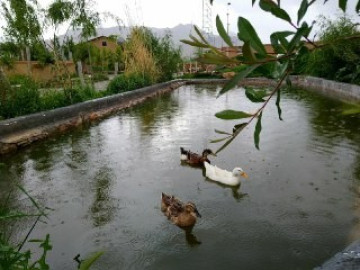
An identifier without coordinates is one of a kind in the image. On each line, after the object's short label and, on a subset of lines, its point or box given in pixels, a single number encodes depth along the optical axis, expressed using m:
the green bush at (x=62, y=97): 9.42
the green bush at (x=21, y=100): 8.02
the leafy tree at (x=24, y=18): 10.19
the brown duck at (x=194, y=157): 5.75
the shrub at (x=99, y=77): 25.59
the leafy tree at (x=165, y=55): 20.78
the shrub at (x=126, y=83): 14.43
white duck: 4.88
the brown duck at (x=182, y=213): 3.74
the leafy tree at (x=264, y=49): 0.75
